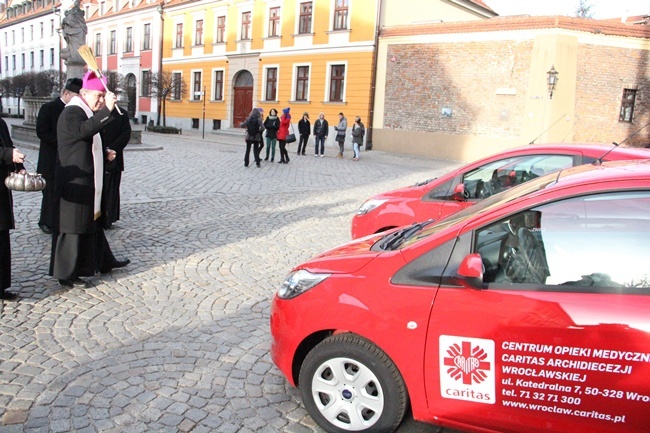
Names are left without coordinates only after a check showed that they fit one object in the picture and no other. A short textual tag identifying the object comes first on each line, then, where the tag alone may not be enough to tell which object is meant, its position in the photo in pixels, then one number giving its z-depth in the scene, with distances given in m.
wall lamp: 21.65
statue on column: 16.31
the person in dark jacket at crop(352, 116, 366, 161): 21.98
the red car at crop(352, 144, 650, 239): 5.46
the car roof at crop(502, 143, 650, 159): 5.04
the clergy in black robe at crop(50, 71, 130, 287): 4.85
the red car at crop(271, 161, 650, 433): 2.46
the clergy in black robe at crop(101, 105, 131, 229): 7.04
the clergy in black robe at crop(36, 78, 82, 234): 6.77
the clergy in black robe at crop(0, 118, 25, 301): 4.42
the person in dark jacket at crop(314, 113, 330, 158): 22.44
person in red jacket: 18.14
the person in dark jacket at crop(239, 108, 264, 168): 15.52
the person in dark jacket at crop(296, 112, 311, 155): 22.31
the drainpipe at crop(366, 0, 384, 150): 27.33
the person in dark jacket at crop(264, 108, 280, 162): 17.88
